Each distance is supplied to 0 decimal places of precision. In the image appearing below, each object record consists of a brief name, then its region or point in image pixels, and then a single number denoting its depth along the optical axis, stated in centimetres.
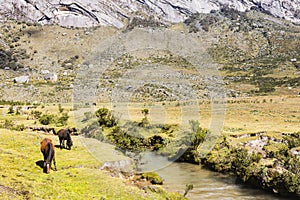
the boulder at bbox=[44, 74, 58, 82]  10706
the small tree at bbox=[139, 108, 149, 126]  3934
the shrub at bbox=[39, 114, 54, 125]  3953
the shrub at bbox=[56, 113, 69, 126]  3946
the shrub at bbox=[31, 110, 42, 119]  4447
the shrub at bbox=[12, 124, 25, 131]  3258
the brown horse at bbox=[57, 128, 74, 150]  2273
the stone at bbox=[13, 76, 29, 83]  10106
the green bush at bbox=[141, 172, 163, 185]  2222
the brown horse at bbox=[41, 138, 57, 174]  1708
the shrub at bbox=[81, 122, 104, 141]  3478
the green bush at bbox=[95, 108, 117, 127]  4020
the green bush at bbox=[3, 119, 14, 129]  3331
